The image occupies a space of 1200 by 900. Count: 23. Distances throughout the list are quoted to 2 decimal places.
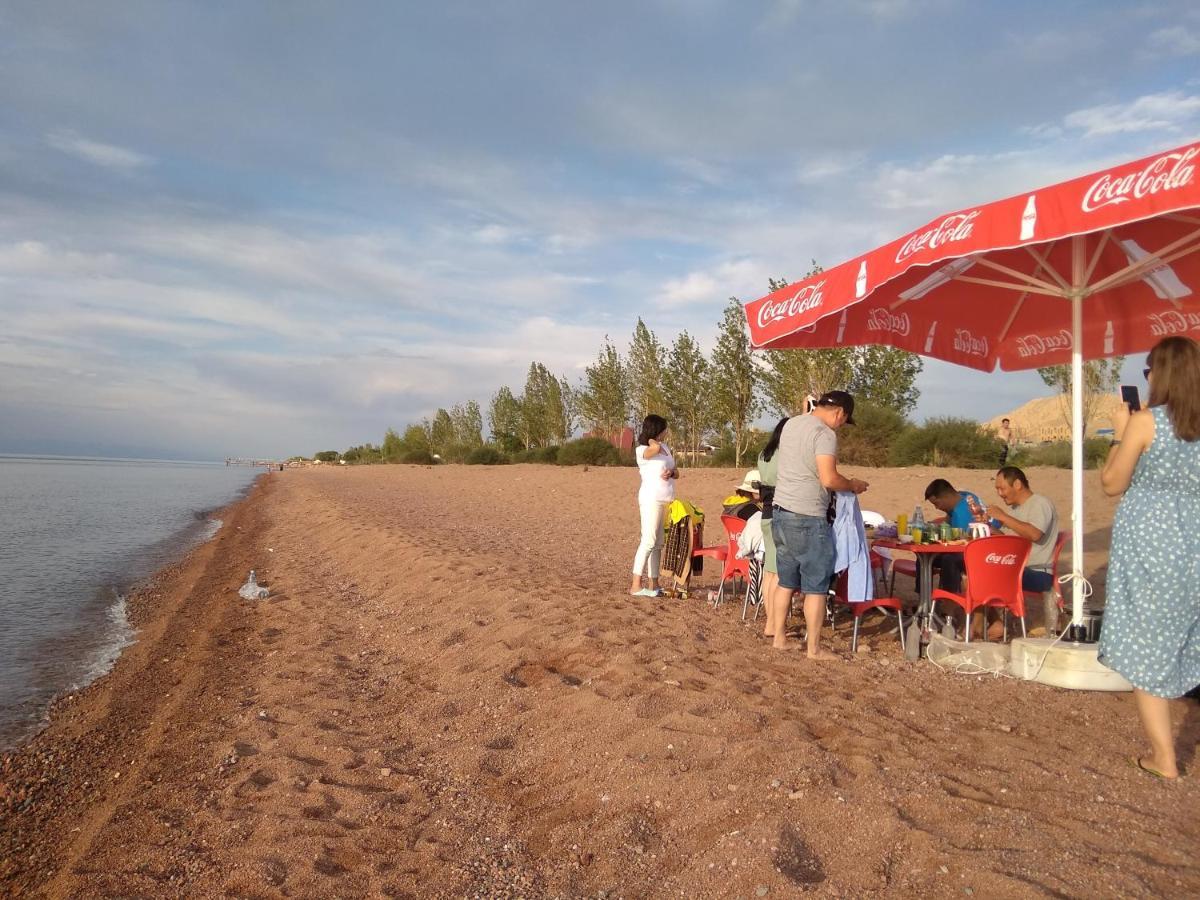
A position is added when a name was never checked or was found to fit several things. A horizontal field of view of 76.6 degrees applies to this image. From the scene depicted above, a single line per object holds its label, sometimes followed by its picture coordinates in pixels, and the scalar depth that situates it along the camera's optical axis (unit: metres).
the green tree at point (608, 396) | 41.66
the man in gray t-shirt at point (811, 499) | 4.86
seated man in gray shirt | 5.48
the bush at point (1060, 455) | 20.31
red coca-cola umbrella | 3.40
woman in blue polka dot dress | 3.15
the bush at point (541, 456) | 40.62
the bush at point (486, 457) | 47.62
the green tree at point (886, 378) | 27.20
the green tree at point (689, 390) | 34.06
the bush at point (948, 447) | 21.80
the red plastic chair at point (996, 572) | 5.09
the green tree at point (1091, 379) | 23.50
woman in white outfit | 6.75
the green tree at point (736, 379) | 29.80
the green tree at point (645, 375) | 36.78
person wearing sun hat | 6.72
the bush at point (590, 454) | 37.12
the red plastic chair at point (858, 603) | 5.22
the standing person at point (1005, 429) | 12.00
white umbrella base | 4.23
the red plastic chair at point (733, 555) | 6.58
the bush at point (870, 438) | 23.56
